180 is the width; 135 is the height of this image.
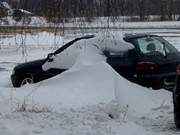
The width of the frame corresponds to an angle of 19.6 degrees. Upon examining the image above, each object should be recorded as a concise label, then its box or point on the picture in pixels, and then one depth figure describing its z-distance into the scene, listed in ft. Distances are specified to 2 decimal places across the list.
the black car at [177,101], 26.35
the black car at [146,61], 34.88
